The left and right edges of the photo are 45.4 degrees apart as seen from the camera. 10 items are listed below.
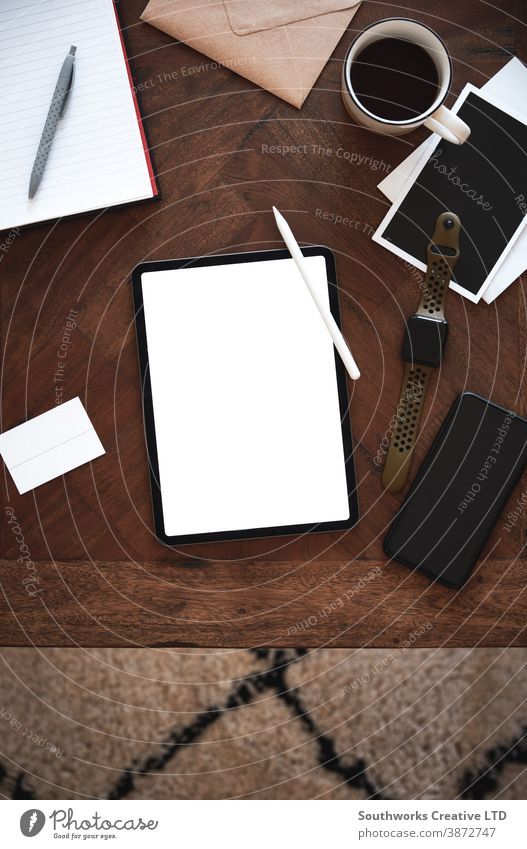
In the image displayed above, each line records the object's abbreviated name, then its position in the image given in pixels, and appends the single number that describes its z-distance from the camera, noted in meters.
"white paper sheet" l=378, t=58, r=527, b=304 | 0.62
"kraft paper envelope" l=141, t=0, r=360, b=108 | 0.62
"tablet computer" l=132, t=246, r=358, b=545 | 0.62
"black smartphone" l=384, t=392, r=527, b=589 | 0.62
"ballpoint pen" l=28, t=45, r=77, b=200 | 0.61
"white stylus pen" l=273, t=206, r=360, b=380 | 0.61
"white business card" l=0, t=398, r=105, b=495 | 0.64
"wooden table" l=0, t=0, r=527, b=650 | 0.63
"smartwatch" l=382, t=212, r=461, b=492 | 0.62
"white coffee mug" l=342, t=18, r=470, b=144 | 0.55
